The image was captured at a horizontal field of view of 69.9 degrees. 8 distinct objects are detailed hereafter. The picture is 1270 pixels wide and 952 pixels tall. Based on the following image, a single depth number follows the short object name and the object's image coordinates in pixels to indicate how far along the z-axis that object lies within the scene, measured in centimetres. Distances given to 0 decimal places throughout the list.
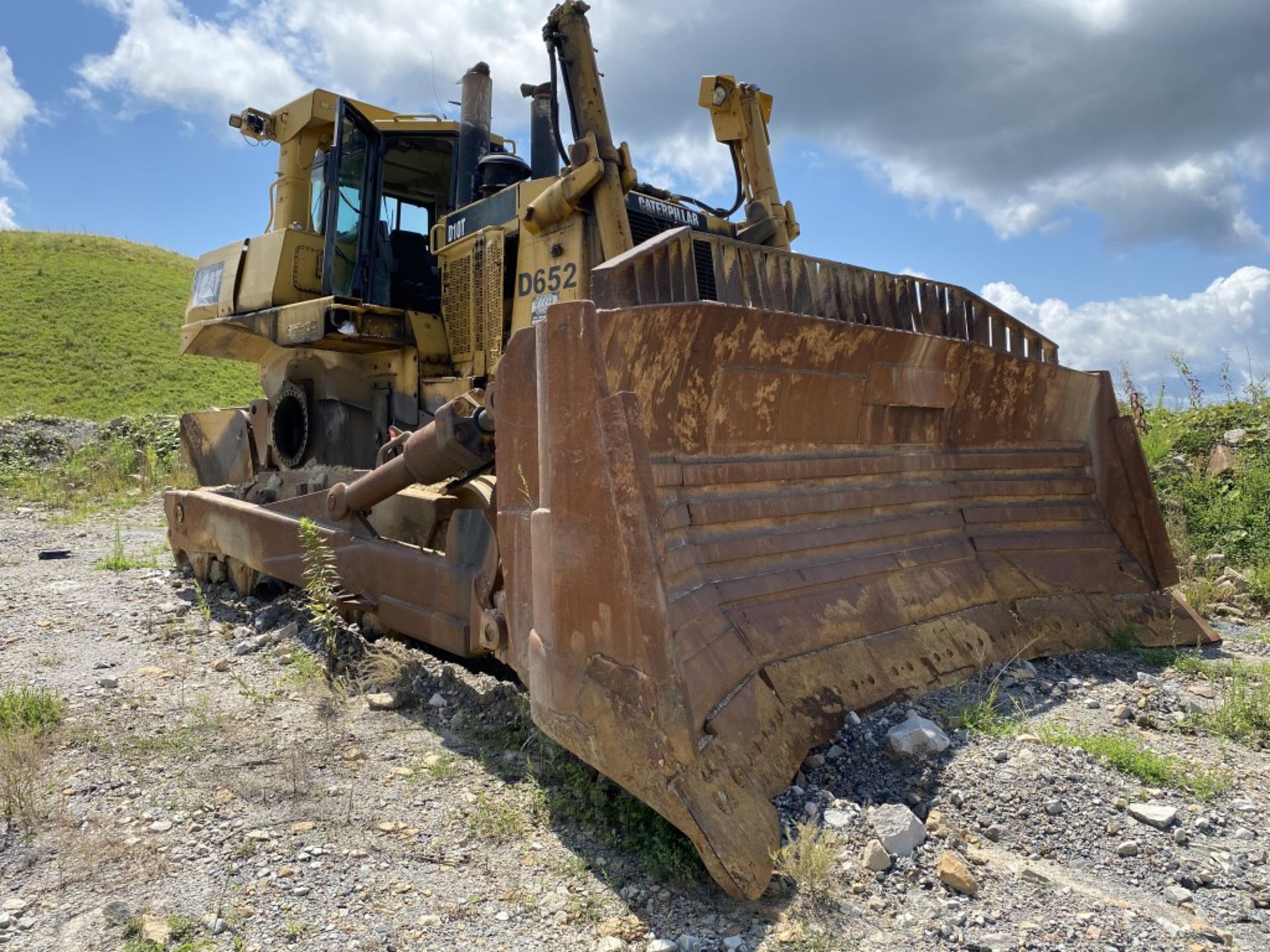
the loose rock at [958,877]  229
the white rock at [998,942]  207
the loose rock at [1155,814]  255
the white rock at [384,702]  396
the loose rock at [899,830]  244
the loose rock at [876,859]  238
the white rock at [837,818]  253
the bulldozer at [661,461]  264
